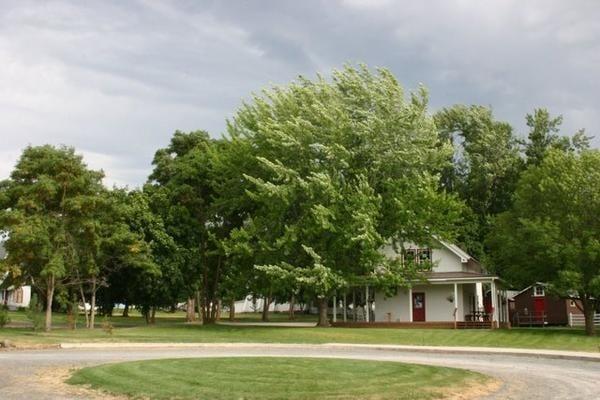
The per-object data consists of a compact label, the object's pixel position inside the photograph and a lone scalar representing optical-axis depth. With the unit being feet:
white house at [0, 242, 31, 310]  277.44
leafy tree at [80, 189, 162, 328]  123.65
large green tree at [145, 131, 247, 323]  147.02
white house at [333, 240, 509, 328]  143.74
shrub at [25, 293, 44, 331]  112.06
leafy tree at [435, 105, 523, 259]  193.67
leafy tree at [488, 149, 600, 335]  116.67
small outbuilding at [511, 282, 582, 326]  186.91
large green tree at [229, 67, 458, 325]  127.24
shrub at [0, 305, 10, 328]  118.83
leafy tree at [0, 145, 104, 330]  112.78
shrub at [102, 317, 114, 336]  108.58
